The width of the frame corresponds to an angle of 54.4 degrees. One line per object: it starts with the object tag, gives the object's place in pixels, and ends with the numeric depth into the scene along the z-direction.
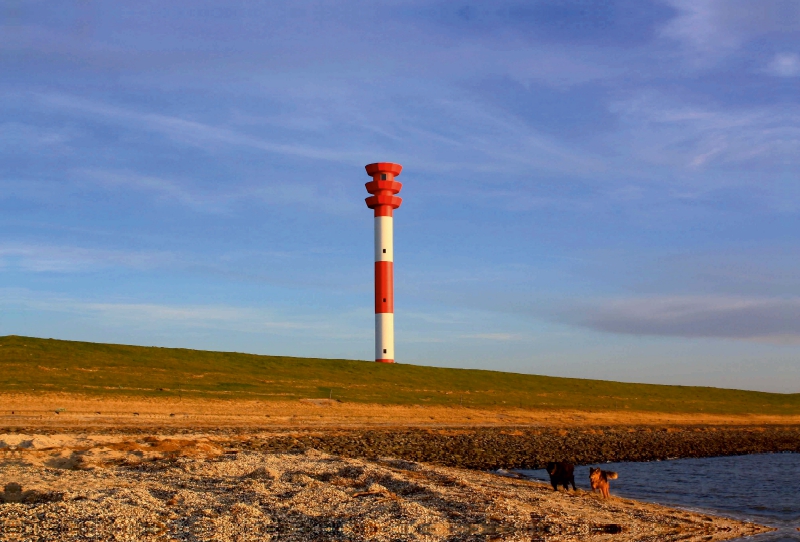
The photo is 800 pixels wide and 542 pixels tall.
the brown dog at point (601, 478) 21.81
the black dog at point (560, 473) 21.95
